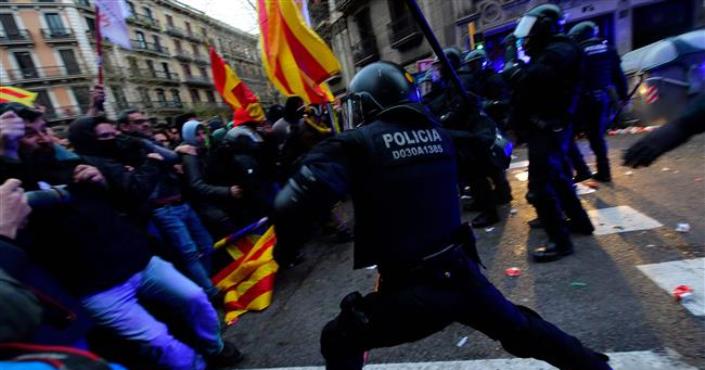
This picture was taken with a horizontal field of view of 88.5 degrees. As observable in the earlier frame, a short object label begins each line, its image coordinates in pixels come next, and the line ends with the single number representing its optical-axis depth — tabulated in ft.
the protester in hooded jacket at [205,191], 13.33
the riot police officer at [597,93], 14.87
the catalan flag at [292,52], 13.16
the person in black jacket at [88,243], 6.58
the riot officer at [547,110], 10.02
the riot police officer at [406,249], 4.80
